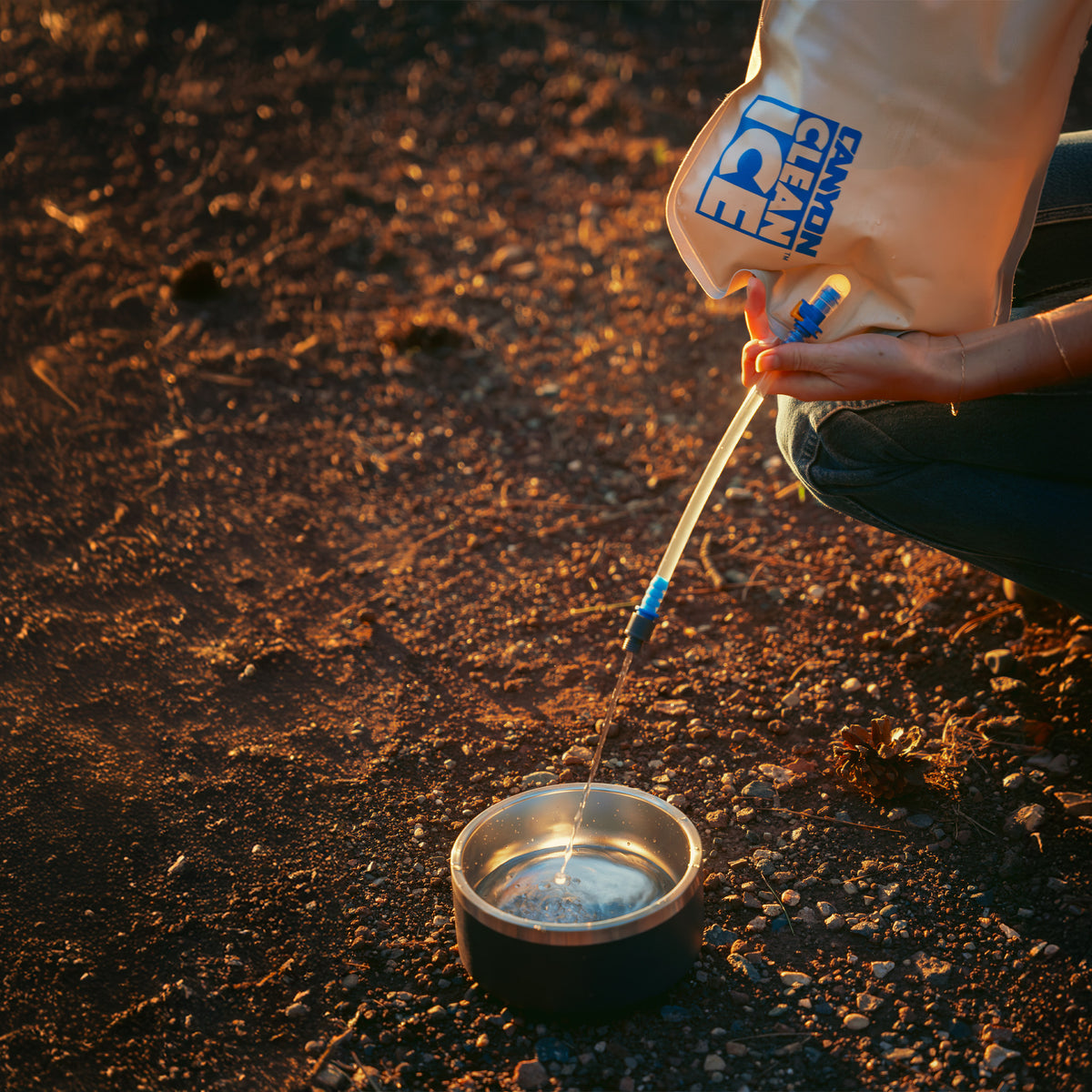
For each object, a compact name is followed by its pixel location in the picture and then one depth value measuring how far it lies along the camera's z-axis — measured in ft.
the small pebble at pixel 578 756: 6.60
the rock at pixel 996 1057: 4.67
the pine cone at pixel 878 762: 6.10
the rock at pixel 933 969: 5.09
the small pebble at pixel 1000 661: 6.88
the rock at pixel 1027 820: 5.75
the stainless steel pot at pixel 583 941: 4.62
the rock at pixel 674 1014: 4.99
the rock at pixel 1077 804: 5.81
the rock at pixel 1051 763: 6.13
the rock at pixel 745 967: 5.19
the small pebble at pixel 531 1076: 4.71
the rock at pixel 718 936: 5.41
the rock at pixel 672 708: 6.99
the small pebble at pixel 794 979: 5.13
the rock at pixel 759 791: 6.27
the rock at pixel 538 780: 6.44
